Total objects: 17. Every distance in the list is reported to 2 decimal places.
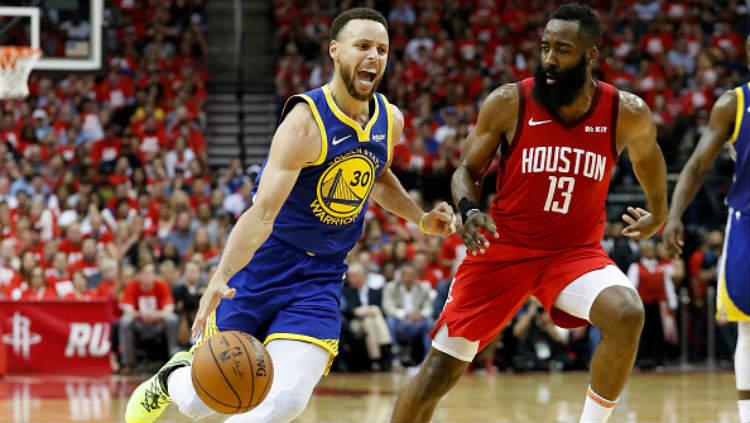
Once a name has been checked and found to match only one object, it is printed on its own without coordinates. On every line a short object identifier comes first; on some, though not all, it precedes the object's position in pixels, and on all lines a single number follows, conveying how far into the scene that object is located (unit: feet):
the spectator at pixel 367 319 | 41.47
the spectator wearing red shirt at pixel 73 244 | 43.62
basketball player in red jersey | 17.30
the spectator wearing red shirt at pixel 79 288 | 40.55
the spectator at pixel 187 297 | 40.65
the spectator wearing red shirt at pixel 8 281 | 40.73
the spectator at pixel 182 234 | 45.14
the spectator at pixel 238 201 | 48.32
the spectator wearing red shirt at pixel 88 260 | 42.86
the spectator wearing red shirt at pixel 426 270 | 42.93
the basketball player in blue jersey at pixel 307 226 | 15.70
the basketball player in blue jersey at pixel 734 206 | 19.16
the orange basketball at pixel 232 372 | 14.76
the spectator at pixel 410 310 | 41.88
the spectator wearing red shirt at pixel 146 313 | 40.27
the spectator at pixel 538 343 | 41.68
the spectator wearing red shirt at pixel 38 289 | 40.47
